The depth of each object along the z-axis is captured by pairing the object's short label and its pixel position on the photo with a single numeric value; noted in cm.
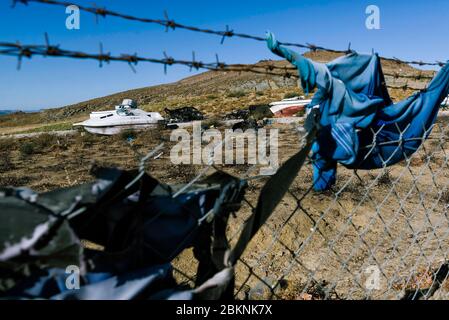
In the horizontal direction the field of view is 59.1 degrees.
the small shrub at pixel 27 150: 1443
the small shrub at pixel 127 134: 1680
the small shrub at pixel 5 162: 1156
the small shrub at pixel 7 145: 1634
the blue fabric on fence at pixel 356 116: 185
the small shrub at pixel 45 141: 1587
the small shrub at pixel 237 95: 3851
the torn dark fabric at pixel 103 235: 116
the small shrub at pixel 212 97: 3936
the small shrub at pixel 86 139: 1595
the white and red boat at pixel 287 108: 2050
